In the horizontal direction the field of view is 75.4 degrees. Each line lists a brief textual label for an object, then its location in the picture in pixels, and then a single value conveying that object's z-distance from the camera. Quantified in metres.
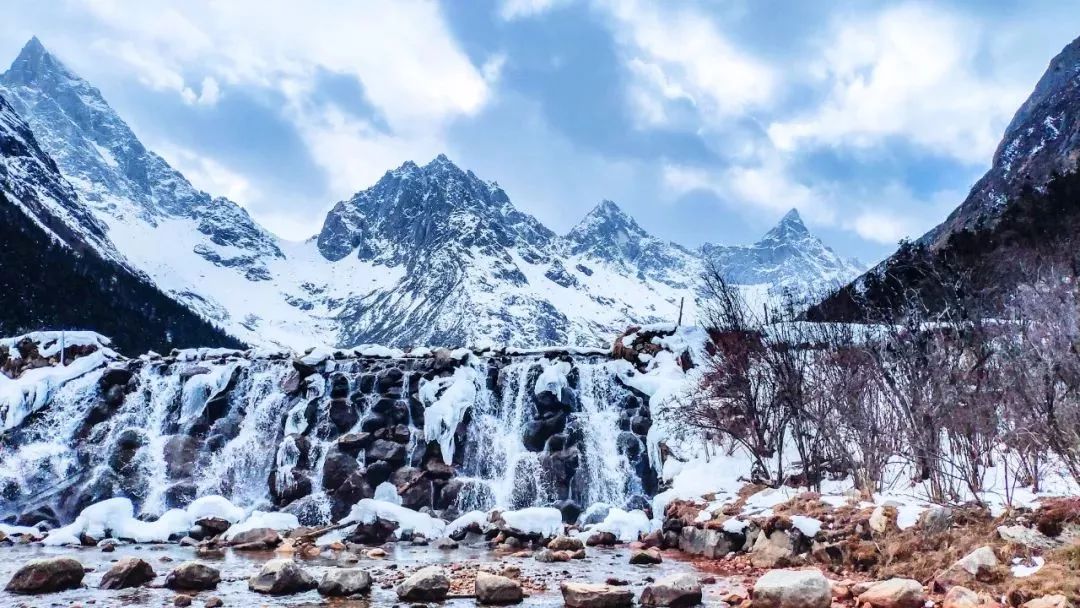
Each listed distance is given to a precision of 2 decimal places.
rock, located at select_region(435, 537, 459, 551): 20.17
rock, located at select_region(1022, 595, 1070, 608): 8.46
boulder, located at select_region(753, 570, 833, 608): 10.24
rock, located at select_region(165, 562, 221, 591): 13.38
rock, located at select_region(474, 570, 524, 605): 12.14
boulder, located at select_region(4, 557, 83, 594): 12.73
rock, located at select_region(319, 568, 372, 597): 12.77
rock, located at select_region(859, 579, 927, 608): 9.89
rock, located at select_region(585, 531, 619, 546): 20.04
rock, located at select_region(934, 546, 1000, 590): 10.27
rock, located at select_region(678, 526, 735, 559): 16.48
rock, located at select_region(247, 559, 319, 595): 12.97
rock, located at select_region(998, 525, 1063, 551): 10.67
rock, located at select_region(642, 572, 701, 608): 11.58
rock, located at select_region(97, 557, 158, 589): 13.27
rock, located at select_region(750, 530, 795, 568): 14.33
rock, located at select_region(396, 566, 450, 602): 12.34
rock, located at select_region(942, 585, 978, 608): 9.34
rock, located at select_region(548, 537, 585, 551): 18.61
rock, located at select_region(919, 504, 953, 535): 12.19
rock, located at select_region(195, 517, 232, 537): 22.02
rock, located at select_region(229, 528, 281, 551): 19.78
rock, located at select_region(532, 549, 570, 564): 17.03
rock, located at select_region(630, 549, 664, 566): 16.33
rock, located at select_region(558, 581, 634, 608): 11.45
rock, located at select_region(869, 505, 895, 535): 13.10
